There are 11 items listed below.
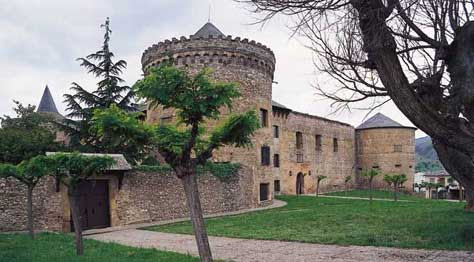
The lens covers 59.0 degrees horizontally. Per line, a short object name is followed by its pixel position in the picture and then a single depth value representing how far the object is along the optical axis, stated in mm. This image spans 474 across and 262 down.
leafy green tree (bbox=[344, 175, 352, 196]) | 40406
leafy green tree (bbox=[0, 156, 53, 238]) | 10931
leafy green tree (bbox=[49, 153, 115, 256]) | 9672
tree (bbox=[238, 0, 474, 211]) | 5805
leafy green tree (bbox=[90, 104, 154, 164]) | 6559
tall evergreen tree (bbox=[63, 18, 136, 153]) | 22891
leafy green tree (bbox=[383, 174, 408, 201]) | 26181
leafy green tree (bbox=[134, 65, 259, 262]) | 6375
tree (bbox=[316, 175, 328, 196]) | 33131
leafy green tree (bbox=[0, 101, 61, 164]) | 21250
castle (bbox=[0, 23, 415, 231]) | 14680
